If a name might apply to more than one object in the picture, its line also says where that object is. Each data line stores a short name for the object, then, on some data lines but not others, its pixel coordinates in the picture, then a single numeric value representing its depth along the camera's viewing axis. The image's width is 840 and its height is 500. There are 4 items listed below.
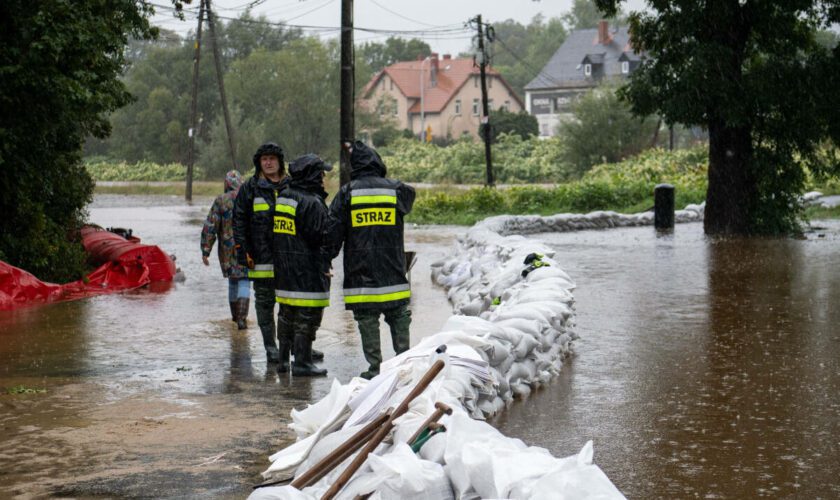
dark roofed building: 96.62
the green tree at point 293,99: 71.38
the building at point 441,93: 92.12
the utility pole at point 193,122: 42.33
